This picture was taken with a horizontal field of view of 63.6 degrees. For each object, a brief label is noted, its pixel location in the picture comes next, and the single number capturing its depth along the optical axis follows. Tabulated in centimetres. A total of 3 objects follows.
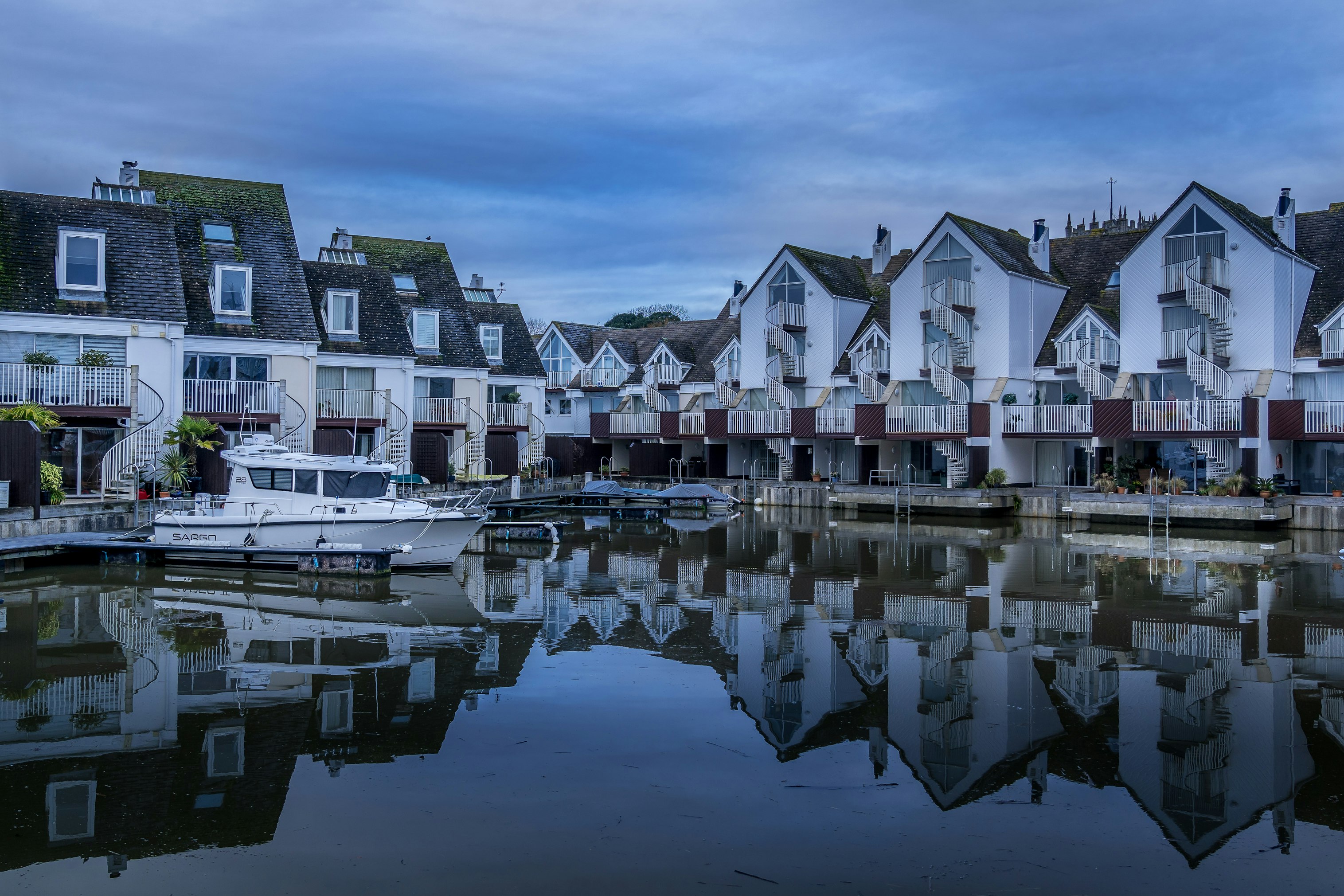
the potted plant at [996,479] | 4234
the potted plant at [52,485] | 2781
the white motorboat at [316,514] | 2403
